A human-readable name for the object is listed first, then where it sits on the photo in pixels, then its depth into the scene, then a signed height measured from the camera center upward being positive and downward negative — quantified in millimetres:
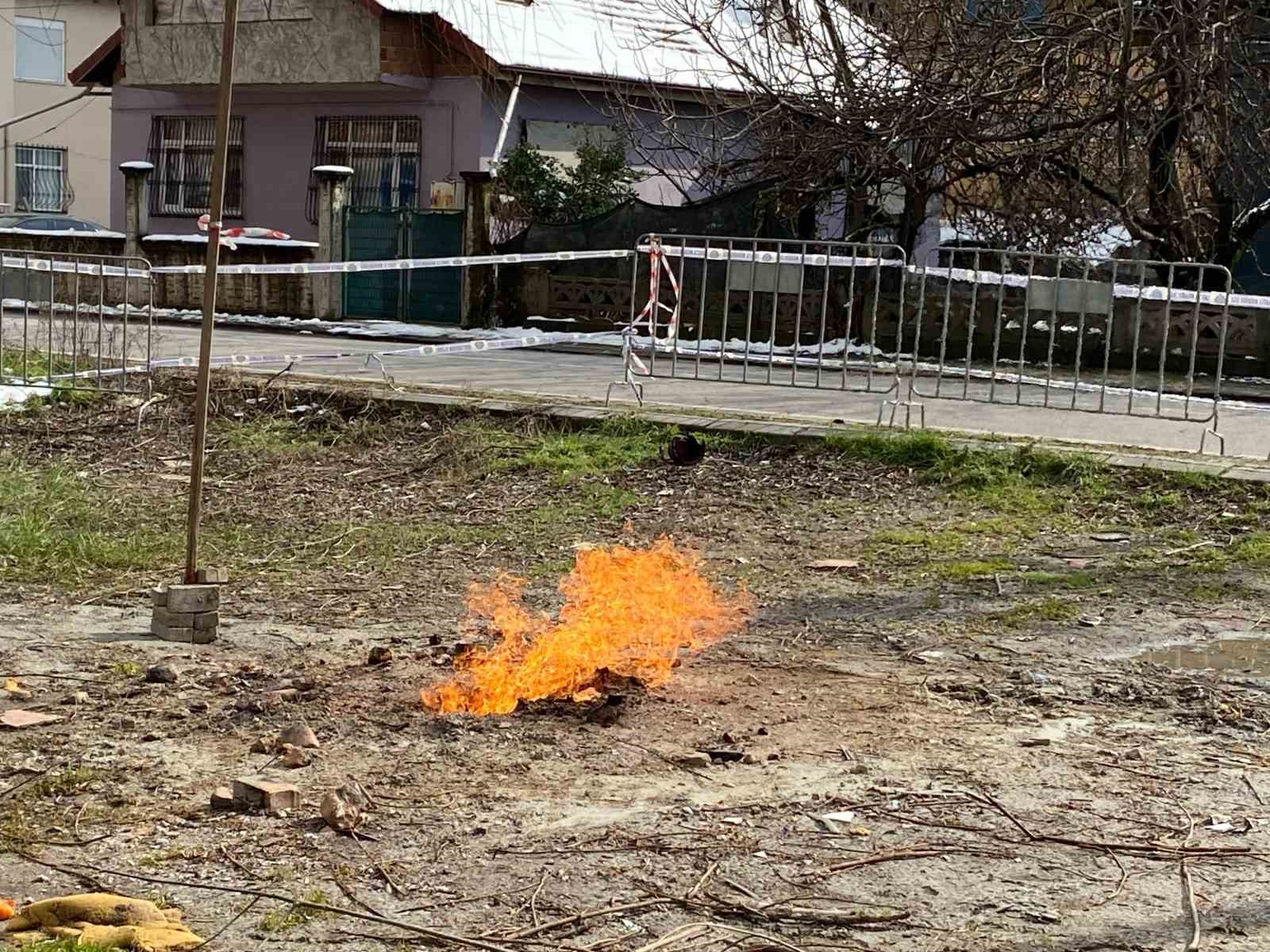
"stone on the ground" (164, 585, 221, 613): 6176 -1204
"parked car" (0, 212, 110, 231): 33031 +966
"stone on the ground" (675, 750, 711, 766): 4828 -1327
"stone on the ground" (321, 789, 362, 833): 4203 -1353
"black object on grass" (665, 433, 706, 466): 10555 -917
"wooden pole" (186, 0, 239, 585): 5938 +18
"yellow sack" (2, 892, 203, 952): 3477 -1405
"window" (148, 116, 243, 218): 30969 +2174
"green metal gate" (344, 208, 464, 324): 24094 +290
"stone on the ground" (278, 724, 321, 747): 4879 -1344
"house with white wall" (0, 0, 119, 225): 43500 +4115
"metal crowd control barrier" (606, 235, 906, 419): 13125 -35
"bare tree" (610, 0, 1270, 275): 16953 +2376
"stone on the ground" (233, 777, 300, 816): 4340 -1359
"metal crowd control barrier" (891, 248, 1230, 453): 11812 -46
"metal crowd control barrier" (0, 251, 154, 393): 12648 -506
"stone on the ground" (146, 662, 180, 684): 5598 -1360
